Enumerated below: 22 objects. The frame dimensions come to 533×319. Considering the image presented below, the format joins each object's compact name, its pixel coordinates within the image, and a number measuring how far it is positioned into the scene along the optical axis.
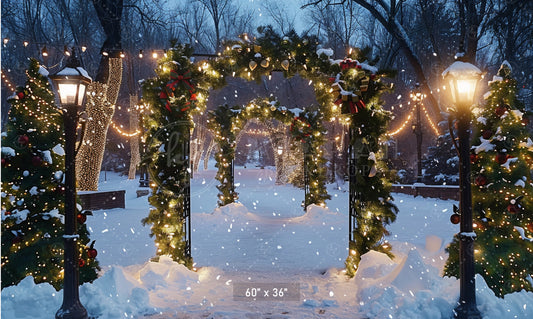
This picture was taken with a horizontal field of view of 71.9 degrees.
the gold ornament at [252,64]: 8.84
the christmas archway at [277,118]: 16.23
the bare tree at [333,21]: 29.63
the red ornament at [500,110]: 6.01
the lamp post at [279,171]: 32.31
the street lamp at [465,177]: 4.91
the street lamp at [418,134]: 21.22
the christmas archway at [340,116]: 7.57
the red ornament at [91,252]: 5.71
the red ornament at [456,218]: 5.30
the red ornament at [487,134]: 6.02
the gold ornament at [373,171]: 7.48
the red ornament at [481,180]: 5.87
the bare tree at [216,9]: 36.15
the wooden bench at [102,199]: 16.04
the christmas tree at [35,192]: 5.58
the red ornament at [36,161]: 5.73
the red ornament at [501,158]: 5.84
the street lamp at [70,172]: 4.84
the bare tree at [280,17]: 36.00
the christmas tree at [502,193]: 5.65
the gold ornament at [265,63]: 8.87
